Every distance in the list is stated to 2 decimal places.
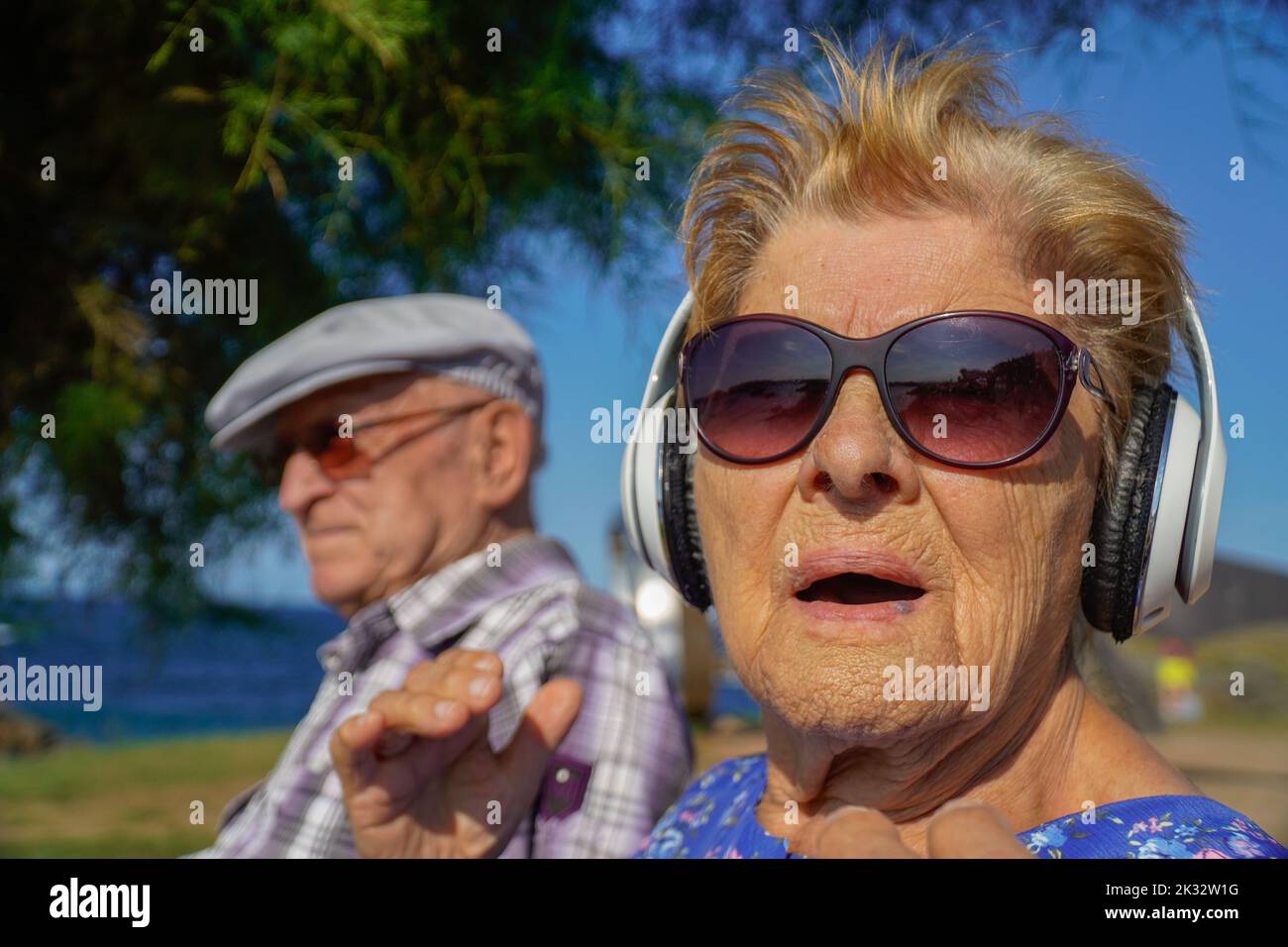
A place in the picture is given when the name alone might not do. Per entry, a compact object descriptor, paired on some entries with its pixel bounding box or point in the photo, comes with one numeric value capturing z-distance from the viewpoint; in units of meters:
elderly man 0.62
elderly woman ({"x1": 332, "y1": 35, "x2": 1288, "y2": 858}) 0.39
